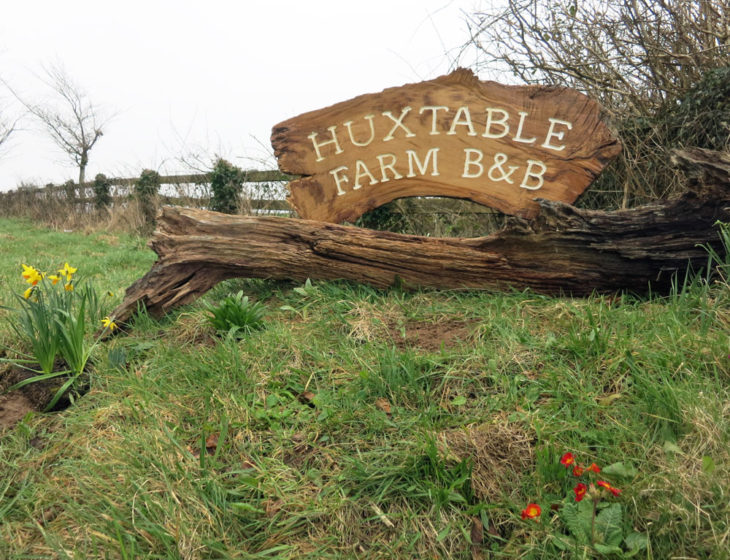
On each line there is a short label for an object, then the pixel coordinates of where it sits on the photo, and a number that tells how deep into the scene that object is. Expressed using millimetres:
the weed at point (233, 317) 3303
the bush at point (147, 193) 12242
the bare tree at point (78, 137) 23641
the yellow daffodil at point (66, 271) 3368
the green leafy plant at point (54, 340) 3045
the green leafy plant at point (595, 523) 1647
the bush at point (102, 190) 15344
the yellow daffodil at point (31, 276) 3137
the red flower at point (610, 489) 1608
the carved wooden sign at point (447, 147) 3867
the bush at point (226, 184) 8898
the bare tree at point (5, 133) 27922
